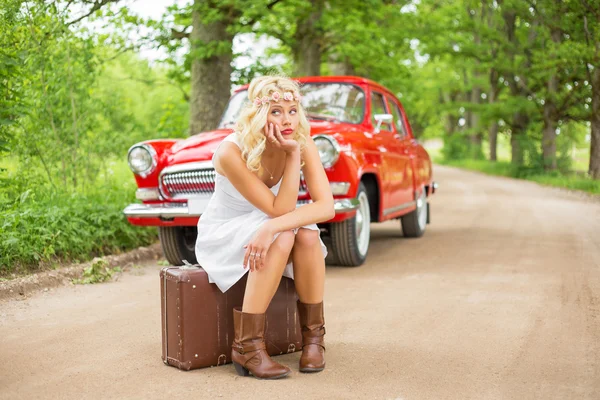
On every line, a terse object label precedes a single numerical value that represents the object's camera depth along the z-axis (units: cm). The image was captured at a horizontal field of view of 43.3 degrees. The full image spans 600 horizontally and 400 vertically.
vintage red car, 682
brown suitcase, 386
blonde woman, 376
